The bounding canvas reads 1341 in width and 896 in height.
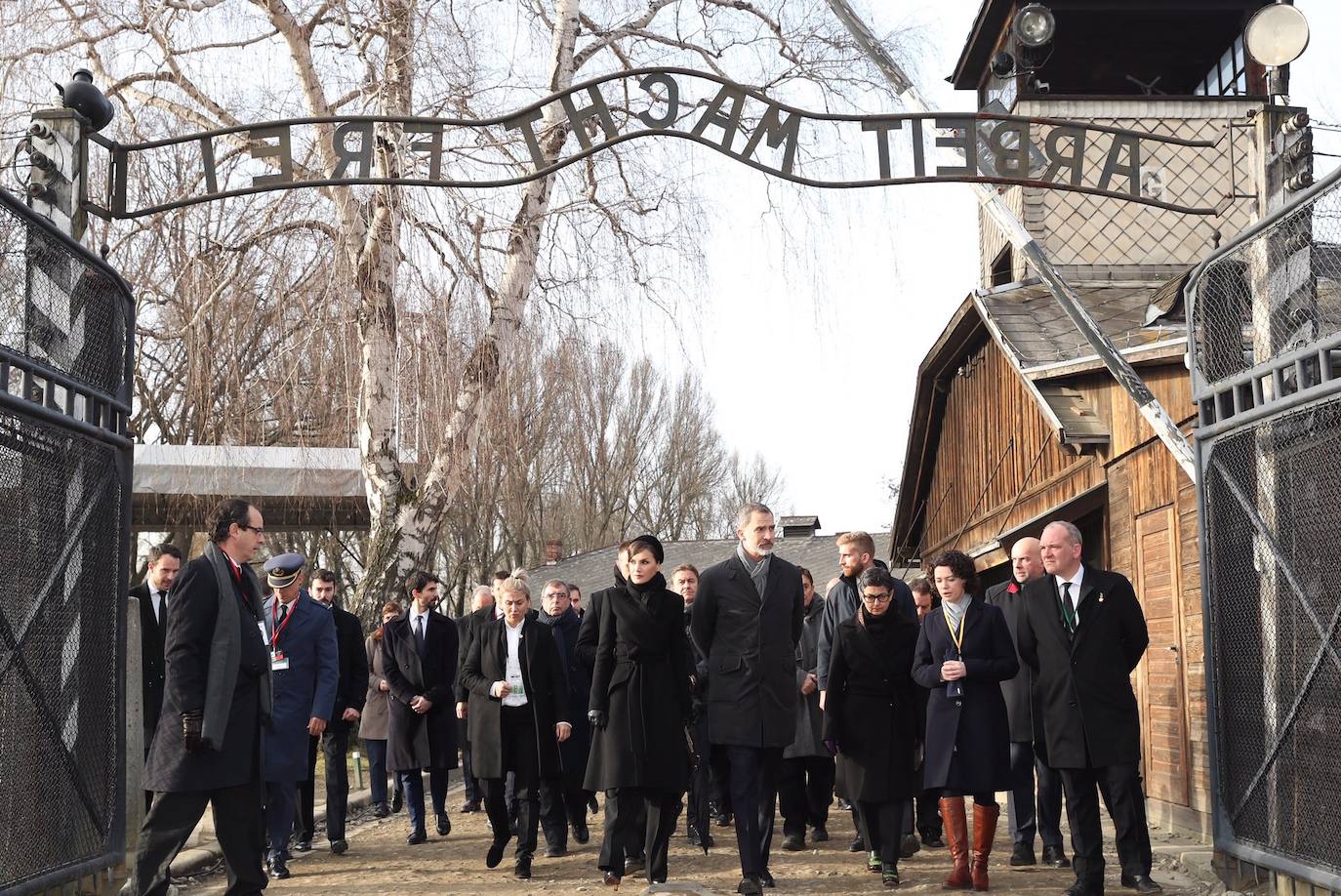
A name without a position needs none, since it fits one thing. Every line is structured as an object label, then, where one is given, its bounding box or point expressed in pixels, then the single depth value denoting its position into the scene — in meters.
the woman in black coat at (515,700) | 10.34
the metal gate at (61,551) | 6.51
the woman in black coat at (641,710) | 8.96
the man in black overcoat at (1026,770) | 9.95
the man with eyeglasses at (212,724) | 7.22
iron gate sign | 9.16
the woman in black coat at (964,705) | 8.80
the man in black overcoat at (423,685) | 12.39
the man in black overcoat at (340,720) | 11.12
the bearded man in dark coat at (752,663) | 8.70
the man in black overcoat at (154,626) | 9.91
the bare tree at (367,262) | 13.41
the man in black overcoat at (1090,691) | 8.44
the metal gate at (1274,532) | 6.92
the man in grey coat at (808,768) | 11.05
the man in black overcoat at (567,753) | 11.00
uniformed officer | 9.91
